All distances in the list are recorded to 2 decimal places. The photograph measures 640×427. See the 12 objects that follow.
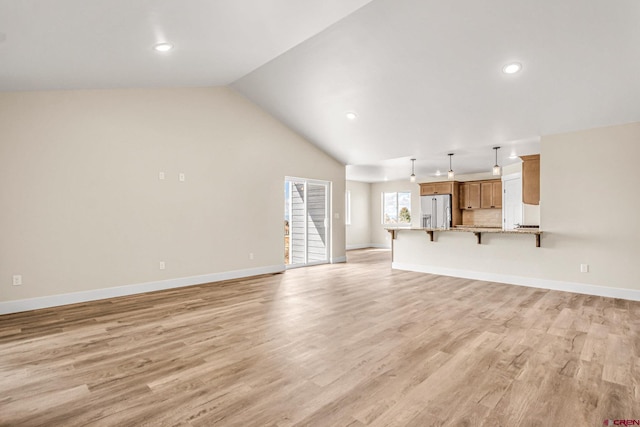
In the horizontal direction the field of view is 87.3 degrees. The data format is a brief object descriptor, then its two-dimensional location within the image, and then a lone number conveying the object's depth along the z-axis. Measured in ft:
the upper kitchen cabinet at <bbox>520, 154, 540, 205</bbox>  19.56
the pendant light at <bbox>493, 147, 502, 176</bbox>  19.99
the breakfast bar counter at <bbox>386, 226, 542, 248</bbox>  17.26
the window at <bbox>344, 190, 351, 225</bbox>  38.50
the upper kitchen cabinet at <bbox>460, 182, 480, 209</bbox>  32.09
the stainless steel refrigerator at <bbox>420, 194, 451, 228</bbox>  33.12
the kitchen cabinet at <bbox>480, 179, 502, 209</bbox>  30.42
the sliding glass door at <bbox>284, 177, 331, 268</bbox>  23.85
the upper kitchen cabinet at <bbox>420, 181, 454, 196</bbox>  33.22
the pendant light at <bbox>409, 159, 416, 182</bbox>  24.07
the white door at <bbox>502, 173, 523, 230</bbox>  26.53
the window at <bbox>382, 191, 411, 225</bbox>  38.22
